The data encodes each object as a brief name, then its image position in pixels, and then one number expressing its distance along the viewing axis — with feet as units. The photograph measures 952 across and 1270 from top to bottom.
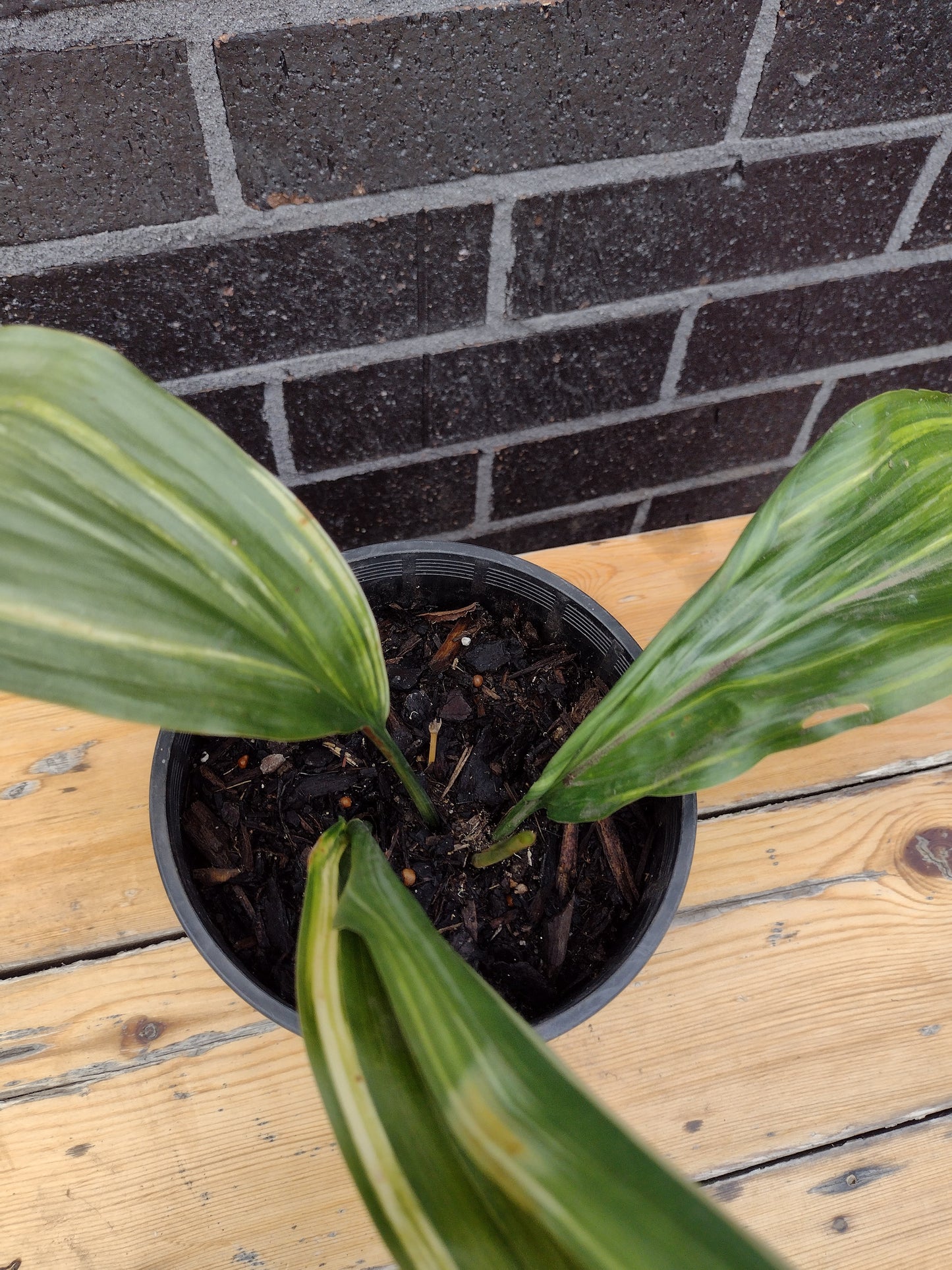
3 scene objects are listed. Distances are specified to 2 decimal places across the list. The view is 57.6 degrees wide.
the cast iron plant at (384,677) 0.87
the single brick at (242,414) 2.70
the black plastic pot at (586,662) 1.64
